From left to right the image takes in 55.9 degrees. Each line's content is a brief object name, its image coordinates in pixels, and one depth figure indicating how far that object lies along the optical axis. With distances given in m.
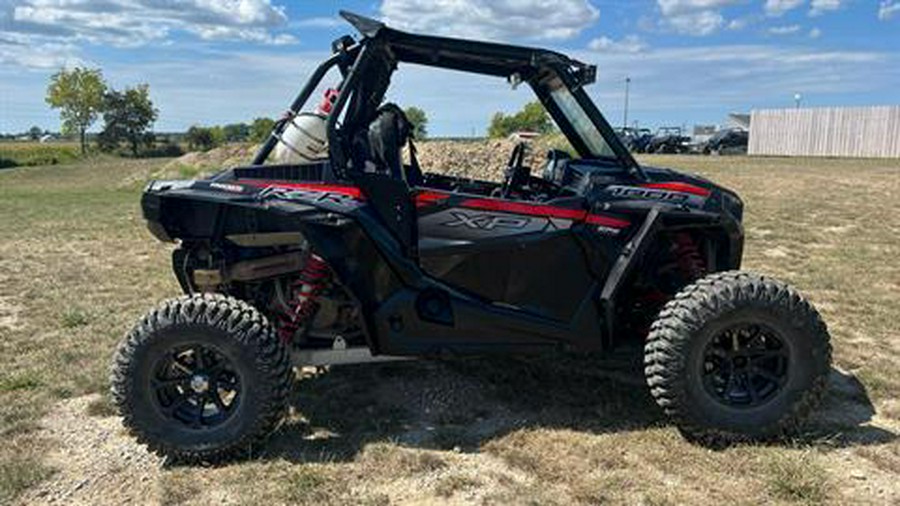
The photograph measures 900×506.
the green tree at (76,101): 63.50
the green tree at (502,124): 28.85
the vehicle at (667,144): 41.81
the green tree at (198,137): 59.35
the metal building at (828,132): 38.09
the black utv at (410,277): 4.45
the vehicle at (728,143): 42.75
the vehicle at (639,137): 41.72
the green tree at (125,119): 64.62
